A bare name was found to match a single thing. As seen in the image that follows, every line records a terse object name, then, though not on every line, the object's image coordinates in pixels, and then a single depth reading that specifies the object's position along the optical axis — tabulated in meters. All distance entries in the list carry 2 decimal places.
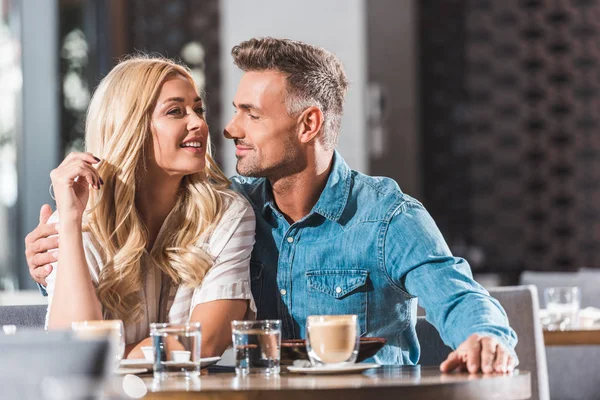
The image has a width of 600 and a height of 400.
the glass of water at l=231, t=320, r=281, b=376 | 2.90
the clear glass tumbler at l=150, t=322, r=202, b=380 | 2.86
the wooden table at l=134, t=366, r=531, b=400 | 2.70
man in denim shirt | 3.34
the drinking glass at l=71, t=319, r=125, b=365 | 2.90
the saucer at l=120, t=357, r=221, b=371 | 2.95
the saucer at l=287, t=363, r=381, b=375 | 2.87
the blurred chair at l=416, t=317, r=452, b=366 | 3.49
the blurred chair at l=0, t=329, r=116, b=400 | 2.38
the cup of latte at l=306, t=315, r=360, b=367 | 2.90
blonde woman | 3.30
